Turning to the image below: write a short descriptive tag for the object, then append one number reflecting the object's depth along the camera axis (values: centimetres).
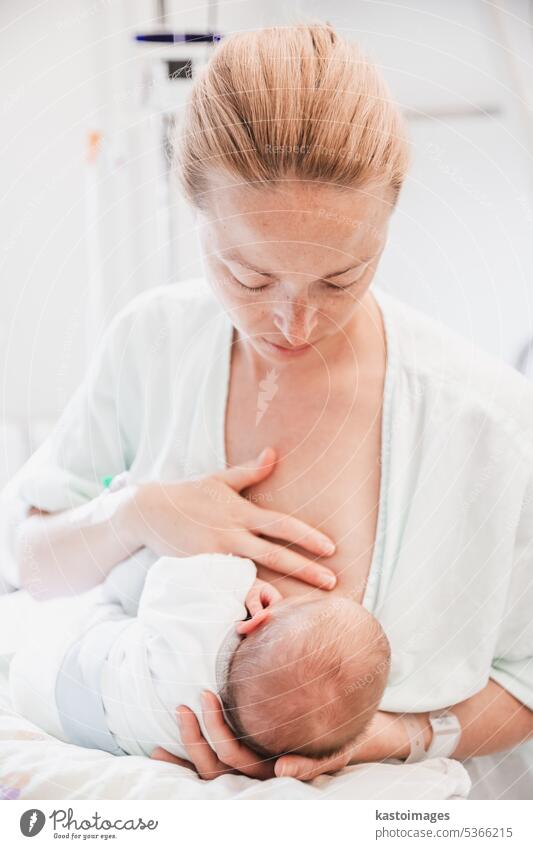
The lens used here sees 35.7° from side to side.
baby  62
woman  60
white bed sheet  66
